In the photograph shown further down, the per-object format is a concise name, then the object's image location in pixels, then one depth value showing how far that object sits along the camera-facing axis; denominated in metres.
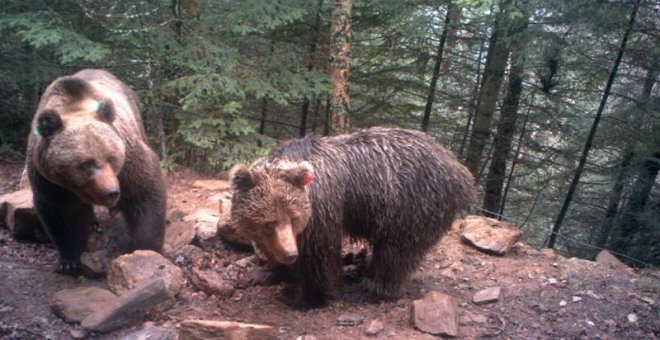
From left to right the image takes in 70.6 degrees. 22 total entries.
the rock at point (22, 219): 4.92
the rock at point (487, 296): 4.51
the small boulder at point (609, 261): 5.60
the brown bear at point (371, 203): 4.10
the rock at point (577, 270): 4.97
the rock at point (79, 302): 3.49
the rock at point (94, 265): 4.37
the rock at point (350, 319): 4.03
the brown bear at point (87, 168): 3.38
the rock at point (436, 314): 3.82
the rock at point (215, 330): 3.28
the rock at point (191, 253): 4.99
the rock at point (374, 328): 3.81
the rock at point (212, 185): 7.35
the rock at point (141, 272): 3.87
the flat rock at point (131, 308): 3.38
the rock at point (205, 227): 5.24
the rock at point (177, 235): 5.10
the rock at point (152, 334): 3.27
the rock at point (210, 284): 4.37
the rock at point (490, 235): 5.67
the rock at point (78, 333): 3.30
